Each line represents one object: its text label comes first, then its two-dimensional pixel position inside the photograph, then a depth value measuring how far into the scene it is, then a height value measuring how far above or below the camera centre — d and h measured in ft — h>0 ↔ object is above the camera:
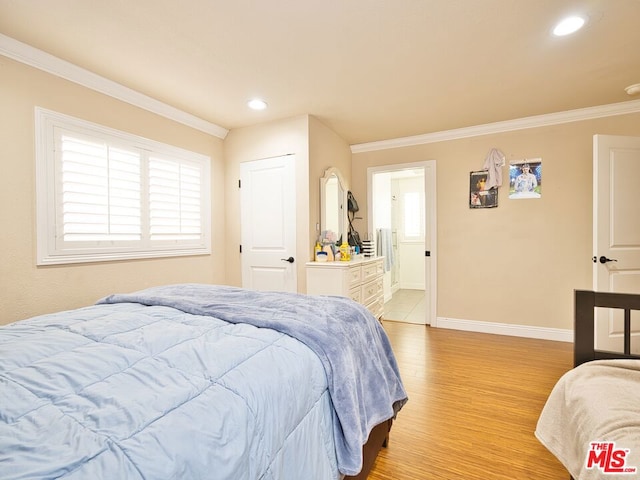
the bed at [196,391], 1.99 -1.31
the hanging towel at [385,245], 15.90 -0.46
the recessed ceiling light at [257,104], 9.52 +4.39
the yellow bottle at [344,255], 11.15 -0.65
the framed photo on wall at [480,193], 11.89 +1.76
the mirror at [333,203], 11.35 +1.43
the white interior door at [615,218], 8.76 +0.51
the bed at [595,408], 2.75 -1.87
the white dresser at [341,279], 10.00 -1.44
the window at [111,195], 7.26 +1.30
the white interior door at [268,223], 10.87 +0.56
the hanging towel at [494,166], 11.68 +2.77
